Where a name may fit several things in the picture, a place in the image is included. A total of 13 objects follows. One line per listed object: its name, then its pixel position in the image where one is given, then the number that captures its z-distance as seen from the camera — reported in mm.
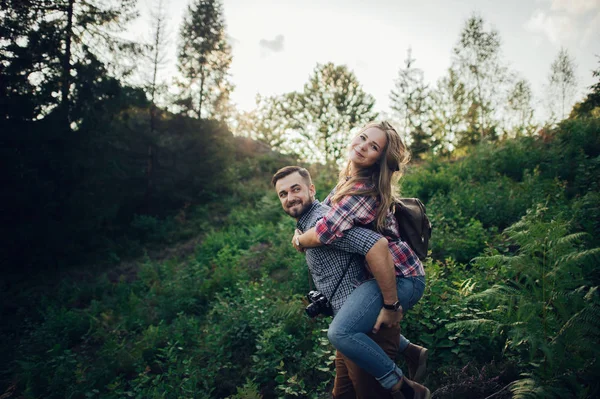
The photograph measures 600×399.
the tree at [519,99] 21688
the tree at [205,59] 19281
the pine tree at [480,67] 20719
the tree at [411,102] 22672
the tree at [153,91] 16578
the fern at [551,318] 2357
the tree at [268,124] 39375
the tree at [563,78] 21578
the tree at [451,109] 20812
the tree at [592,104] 8703
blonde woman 2363
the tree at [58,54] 9500
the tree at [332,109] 29969
